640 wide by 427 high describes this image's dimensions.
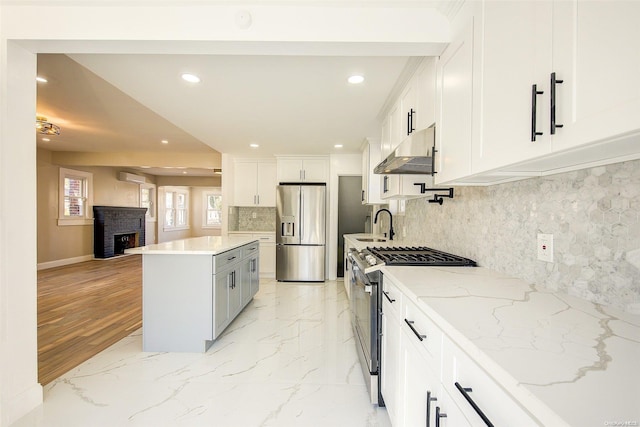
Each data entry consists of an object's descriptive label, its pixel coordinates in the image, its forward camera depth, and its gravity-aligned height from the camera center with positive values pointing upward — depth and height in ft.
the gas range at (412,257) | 5.93 -1.04
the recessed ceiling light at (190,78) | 7.79 +3.55
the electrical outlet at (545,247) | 4.19 -0.52
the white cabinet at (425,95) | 6.10 +2.54
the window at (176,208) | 34.58 +0.21
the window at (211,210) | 37.65 -0.01
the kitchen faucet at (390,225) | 12.79 -0.66
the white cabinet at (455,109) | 4.59 +1.74
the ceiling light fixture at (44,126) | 11.82 +3.38
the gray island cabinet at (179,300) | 8.75 -2.66
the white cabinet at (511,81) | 3.05 +1.53
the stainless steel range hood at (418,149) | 6.05 +1.26
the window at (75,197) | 22.24 +0.94
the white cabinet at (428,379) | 2.28 -1.78
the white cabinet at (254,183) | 19.69 +1.80
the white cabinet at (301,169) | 18.61 +2.60
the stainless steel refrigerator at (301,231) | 17.57 -1.23
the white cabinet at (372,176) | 13.85 +1.60
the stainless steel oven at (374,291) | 6.03 -1.77
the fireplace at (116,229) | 25.23 -1.79
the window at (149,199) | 31.30 +1.13
